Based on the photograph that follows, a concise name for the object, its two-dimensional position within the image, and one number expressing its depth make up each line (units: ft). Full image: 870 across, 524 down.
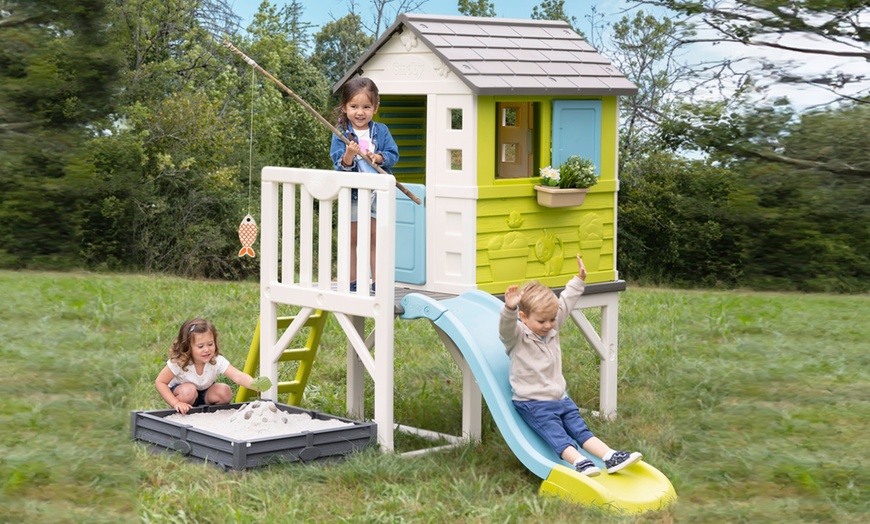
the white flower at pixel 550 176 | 19.27
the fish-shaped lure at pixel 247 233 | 21.36
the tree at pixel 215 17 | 61.67
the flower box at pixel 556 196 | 19.12
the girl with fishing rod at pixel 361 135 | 19.21
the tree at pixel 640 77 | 55.01
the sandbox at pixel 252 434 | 15.90
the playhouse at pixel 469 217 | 17.15
